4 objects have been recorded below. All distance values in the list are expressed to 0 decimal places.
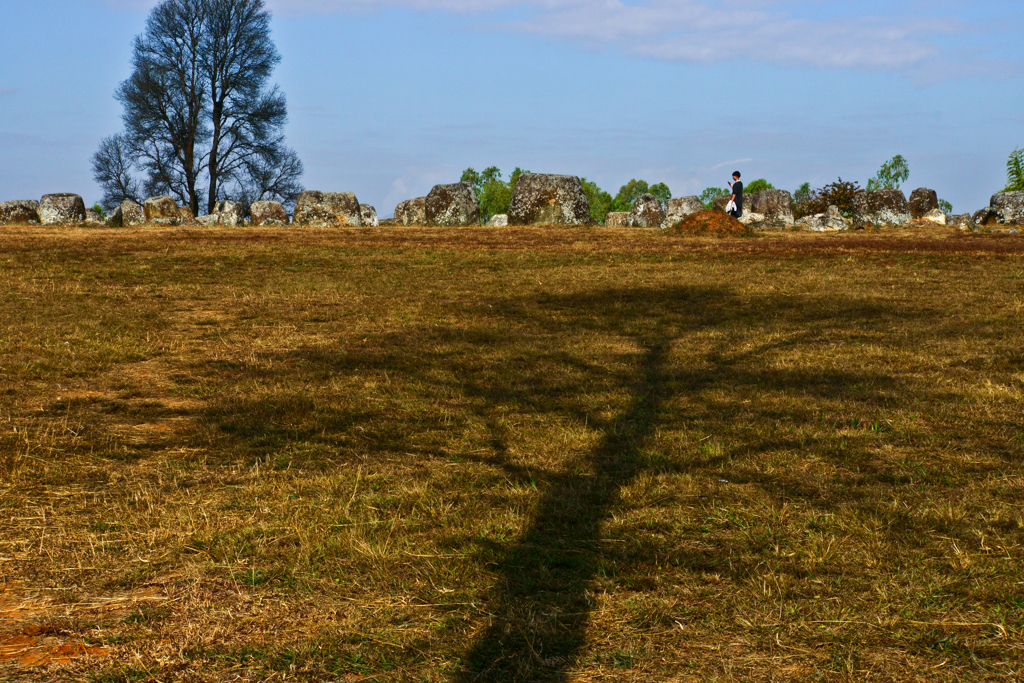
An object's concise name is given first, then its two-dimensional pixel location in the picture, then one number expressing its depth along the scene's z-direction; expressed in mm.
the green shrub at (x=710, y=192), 107050
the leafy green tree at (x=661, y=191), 109506
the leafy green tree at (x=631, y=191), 104750
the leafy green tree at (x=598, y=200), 87938
